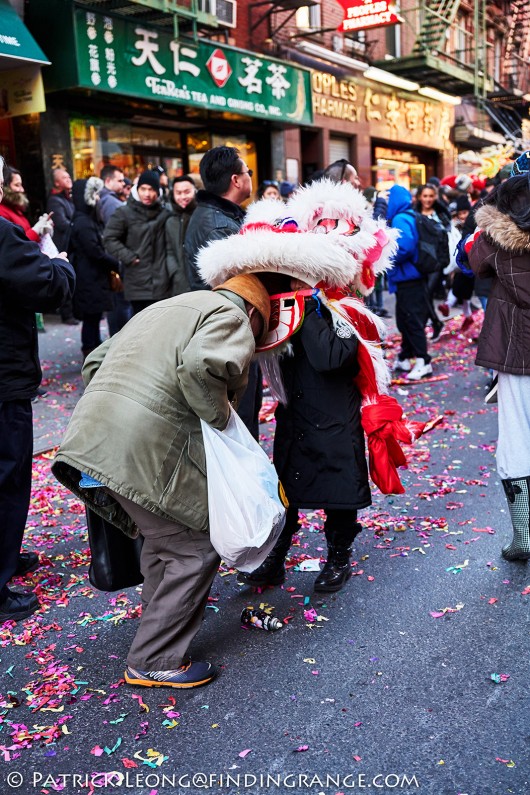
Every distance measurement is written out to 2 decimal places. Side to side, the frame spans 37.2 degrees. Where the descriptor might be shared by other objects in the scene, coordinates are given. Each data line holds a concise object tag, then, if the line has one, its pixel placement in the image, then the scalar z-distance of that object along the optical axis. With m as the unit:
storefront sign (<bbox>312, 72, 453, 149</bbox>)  18.08
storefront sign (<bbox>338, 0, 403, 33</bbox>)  16.14
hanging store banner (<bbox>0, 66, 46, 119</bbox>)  10.81
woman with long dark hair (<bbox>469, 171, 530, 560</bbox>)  3.85
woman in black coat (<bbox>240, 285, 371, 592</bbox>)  3.69
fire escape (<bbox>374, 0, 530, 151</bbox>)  20.48
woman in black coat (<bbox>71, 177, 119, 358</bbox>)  8.53
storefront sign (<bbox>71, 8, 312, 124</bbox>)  11.61
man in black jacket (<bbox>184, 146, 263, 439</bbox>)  4.70
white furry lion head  3.22
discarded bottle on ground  3.61
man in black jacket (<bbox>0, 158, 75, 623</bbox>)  3.61
